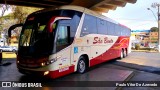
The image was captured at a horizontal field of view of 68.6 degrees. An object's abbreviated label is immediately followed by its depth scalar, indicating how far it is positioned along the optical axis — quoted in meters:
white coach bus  4.56
